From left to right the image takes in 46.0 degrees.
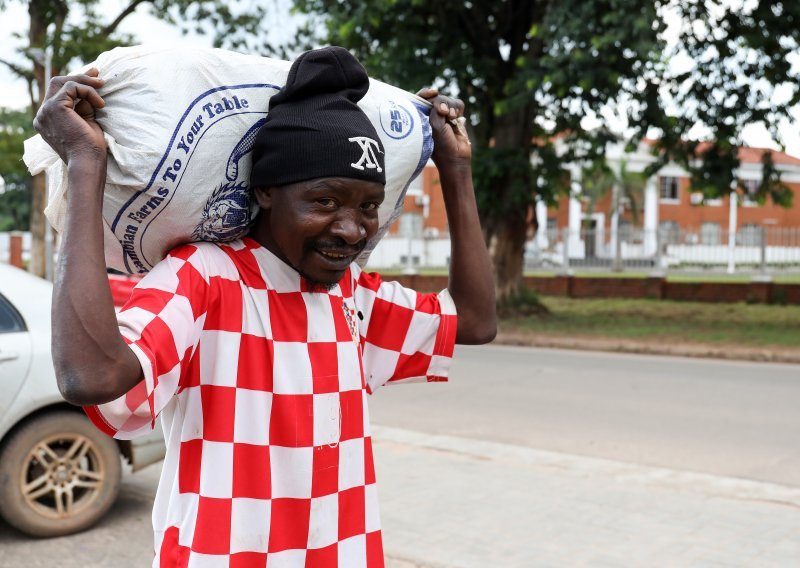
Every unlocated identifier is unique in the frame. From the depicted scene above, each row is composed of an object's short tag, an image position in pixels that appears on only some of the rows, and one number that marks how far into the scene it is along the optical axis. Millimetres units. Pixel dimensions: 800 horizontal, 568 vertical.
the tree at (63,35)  19895
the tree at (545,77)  14352
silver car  4875
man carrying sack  1612
